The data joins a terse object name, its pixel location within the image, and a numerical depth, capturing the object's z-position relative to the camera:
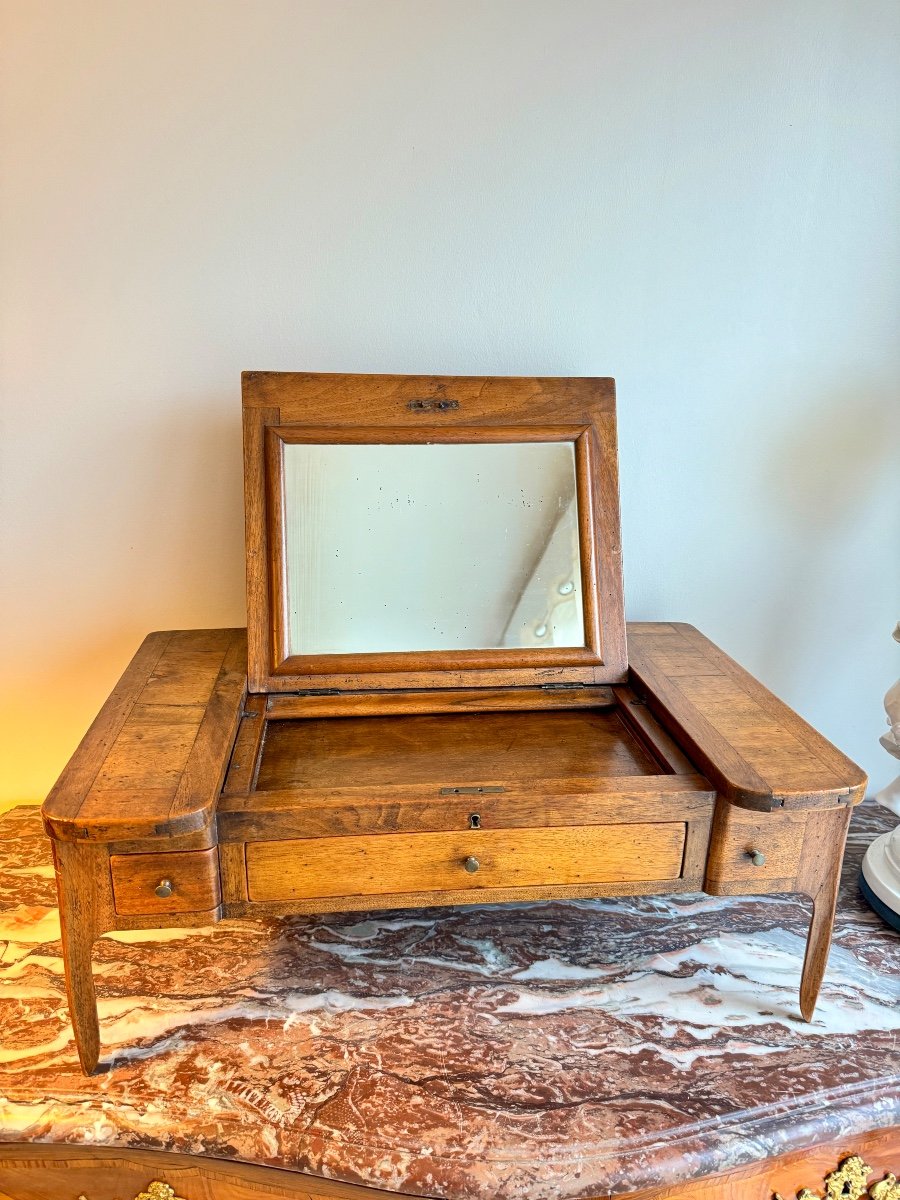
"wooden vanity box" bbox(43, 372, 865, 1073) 1.05
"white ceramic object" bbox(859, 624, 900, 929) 1.43
